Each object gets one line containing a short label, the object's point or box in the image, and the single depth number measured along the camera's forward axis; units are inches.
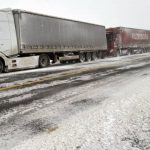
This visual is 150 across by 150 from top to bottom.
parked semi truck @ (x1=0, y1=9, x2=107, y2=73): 426.0
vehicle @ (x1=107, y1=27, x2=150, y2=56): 884.4
